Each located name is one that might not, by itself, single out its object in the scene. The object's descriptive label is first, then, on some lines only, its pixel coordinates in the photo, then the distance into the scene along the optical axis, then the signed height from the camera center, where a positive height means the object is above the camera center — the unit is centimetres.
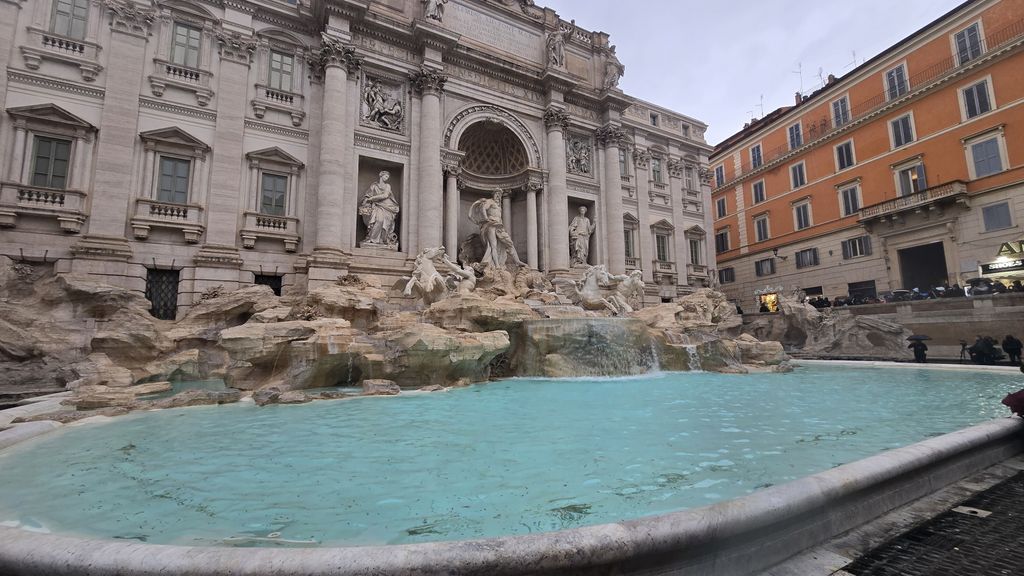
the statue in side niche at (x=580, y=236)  2122 +478
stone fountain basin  155 -81
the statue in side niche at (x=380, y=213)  1608 +461
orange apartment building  1798 +793
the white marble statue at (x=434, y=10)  1755 +1321
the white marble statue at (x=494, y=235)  1784 +412
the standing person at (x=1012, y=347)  1132 -52
